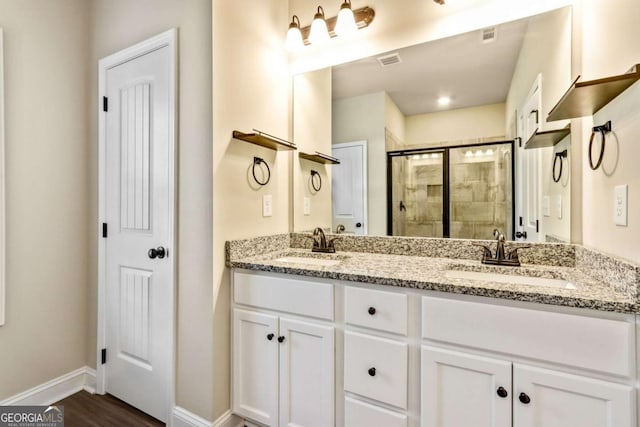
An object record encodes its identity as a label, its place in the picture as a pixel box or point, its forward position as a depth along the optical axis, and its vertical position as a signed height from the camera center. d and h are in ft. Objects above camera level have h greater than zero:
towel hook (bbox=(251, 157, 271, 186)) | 5.84 +0.85
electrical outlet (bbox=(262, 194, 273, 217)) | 6.08 +0.18
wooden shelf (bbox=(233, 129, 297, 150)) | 5.29 +1.35
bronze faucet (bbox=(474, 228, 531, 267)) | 4.77 -0.67
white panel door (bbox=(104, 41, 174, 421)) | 5.44 -0.31
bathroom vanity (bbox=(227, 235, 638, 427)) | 3.06 -1.53
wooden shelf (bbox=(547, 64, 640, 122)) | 3.07 +1.34
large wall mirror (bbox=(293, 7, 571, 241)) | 4.86 +1.45
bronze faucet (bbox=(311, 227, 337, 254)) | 6.30 -0.60
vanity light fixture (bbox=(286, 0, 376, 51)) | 5.72 +3.68
